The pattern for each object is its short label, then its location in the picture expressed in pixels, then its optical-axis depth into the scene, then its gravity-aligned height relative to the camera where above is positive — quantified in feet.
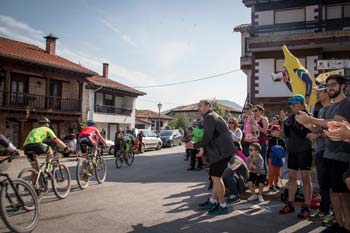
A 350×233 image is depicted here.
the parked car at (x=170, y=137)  96.12 -1.06
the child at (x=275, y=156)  23.34 -1.62
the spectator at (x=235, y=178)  18.81 -3.23
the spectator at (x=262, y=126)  25.07 +0.74
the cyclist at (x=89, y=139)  28.76 -0.58
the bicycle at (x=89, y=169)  26.66 -3.45
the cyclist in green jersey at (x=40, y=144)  21.12 -0.83
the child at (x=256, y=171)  21.49 -2.60
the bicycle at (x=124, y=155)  43.40 -3.29
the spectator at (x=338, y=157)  13.07 -0.97
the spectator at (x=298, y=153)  17.26 -1.02
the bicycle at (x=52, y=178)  19.94 -3.24
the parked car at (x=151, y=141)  79.29 -1.94
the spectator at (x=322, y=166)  14.78 -1.51
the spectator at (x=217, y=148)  18.06 -0.83
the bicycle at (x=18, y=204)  14.55 -3.68
